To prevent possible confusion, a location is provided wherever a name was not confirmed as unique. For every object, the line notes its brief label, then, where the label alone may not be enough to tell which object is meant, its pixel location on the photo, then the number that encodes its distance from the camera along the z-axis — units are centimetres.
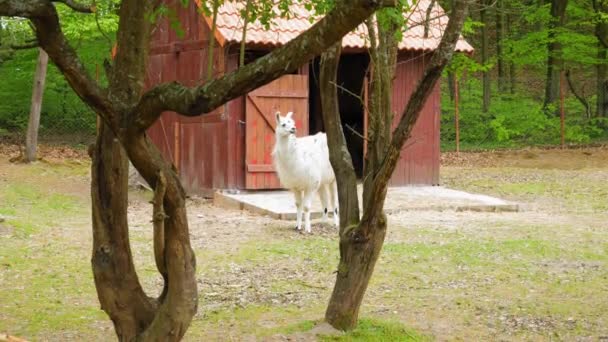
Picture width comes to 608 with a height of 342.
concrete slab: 1361
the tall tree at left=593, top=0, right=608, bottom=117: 2636
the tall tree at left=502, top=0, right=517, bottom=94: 3003
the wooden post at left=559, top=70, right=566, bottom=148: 2403
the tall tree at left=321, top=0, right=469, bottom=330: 560
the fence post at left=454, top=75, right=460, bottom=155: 2276
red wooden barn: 1530
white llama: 1223
